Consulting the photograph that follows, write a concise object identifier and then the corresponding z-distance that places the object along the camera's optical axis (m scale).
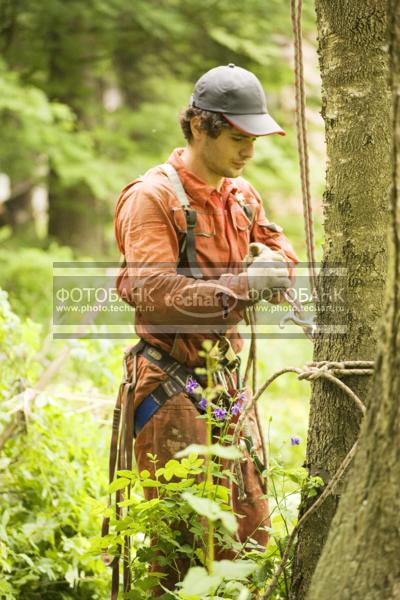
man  6.41
